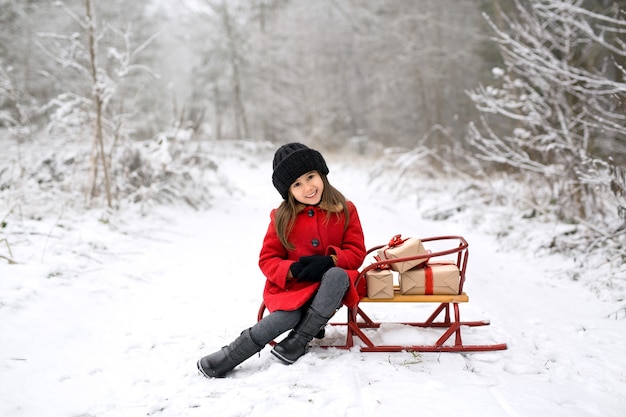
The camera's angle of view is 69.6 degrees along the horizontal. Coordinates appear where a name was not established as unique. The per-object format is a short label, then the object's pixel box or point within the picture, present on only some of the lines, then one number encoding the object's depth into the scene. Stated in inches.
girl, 114.3
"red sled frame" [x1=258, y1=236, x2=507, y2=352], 116.8
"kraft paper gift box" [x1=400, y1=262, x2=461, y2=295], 117.7
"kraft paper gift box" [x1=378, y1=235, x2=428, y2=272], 118.4
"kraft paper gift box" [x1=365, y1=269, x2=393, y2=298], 117.8
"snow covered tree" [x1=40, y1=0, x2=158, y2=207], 243.9
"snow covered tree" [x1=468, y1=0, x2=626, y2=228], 212.5
